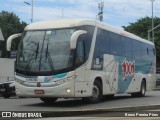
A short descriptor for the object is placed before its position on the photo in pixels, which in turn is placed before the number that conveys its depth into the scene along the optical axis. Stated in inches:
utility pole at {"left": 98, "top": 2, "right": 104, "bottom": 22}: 2728.8
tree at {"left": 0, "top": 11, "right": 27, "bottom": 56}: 3036.4
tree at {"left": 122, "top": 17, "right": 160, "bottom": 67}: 3410.4
